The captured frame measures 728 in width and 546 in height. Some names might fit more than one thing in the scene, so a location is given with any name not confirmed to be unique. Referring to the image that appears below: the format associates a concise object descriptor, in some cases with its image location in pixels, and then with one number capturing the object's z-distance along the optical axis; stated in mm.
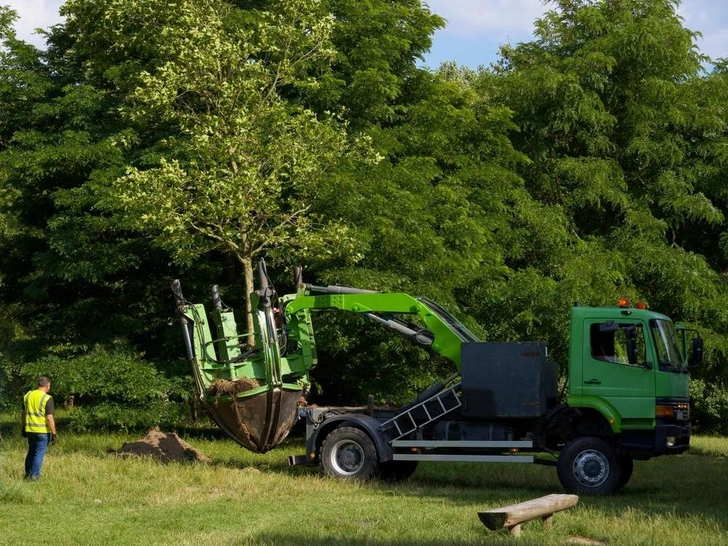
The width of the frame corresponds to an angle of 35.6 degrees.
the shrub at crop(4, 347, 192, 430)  25625
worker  17125
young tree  22562
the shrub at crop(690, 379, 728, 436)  33812
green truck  16828
